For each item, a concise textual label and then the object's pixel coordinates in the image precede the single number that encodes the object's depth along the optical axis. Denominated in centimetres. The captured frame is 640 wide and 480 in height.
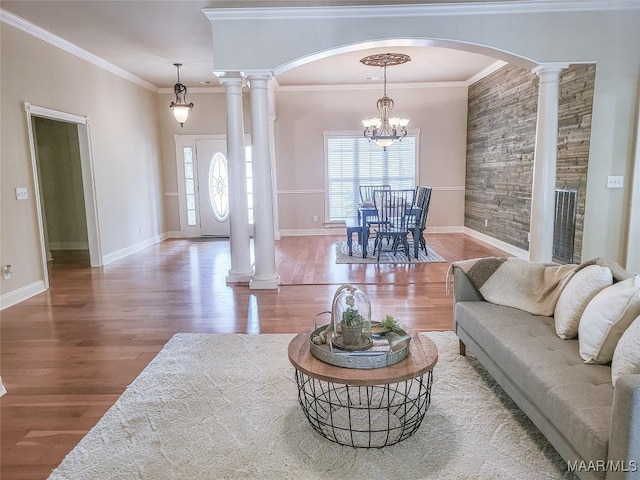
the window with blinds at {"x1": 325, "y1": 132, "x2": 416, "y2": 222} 849
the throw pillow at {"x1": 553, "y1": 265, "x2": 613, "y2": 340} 214
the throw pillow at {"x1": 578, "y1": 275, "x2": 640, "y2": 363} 185
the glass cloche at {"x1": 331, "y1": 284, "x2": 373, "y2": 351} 199
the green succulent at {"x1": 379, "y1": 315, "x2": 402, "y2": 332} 215
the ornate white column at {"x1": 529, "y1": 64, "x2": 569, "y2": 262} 429
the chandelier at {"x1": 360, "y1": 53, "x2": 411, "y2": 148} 626
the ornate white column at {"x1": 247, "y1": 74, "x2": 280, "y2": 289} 457
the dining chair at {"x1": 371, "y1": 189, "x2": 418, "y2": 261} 609
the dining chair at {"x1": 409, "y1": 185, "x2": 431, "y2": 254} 613
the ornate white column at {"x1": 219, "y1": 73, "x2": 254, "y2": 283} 491
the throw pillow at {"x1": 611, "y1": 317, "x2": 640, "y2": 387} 162
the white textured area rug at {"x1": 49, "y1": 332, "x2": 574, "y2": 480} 188
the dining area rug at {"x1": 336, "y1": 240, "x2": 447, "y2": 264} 606
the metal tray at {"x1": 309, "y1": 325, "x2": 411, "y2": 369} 188
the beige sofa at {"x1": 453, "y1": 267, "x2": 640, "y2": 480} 135
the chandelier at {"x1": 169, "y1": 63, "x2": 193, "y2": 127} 673
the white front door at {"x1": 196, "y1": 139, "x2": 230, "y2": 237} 845
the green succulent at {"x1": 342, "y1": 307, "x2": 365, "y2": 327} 200
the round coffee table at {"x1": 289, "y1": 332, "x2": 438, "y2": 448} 183
